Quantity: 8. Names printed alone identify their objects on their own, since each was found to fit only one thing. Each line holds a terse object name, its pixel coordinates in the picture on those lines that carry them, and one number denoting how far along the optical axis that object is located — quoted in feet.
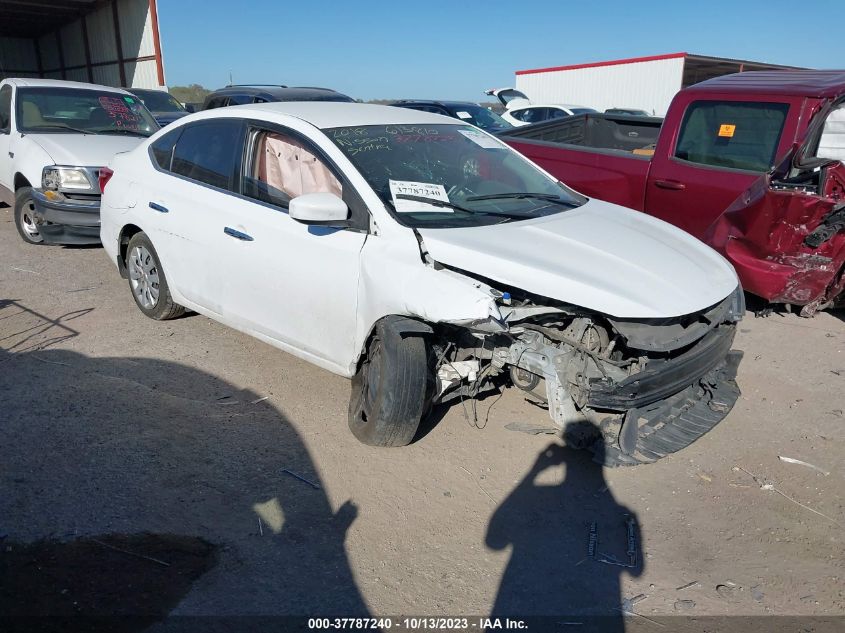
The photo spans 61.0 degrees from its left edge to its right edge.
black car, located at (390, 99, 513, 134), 44.66
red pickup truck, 16.75
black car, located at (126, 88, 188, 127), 46.48
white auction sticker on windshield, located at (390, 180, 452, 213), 12.80
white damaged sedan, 11.49
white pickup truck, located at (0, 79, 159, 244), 23.76
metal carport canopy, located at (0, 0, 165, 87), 66.69
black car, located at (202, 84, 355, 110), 39.22
